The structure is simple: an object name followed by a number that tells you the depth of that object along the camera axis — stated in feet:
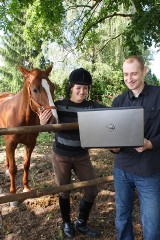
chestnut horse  11.08
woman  9.32
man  6.93
